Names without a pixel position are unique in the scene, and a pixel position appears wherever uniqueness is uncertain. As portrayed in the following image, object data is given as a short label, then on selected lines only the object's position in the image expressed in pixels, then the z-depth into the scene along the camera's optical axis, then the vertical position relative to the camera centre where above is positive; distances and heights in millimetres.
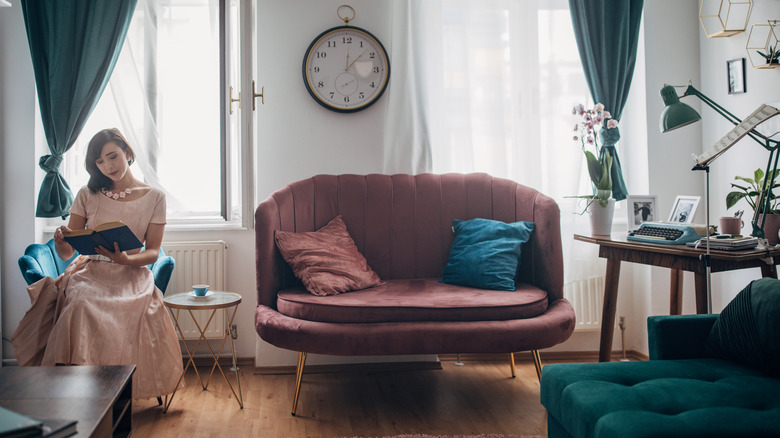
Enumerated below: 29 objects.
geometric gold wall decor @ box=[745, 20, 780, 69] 2693 +854
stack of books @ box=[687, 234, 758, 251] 2205 -106
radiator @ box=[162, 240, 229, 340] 3141 -259
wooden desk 2182 -183
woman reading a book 2318 -315
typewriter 2438 -72
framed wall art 2932 +752
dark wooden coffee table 1296 -426
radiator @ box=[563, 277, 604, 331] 3289 -476
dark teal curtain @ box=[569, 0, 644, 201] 3244 +1004
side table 2484 -352
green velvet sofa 1320 -469
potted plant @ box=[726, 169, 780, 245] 2359 +41
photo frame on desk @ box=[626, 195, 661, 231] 2920 +41
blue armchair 2512 -185
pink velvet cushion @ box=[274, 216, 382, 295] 2602 -194
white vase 2893 +6
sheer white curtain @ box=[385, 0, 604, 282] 3221 +726
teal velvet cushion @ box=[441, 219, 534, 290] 2701 -169
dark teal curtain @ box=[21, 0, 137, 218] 3002 +894
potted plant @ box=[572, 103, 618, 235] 2881 +206
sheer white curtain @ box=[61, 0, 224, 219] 3246 +719
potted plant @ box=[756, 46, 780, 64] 2678 +768
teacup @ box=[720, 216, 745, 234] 2402 -38
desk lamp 2035 +364
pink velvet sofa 2332 -296
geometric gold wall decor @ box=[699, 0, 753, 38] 2945 +1094
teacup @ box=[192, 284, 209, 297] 2613 -303
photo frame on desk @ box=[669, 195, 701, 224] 2658 +39
